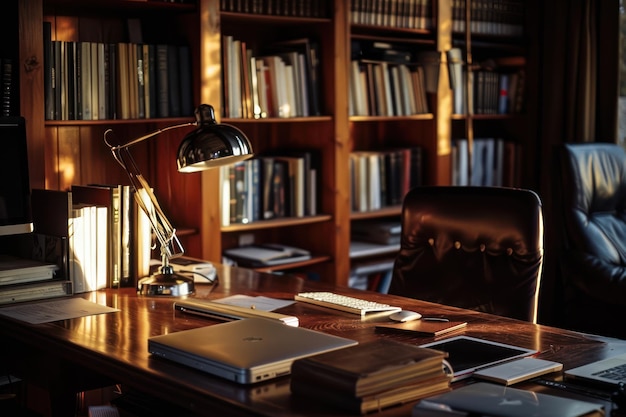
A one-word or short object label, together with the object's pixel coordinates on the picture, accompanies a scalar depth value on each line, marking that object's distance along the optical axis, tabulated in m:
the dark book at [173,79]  3.43
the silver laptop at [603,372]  1.77
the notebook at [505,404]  1.52
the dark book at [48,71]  3.09
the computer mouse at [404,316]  2.32
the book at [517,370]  1.78
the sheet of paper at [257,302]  2.48
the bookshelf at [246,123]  3.37
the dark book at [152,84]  3.39
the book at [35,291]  2.56
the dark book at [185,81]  3.47
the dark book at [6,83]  2.95
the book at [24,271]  2.60
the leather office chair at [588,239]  3.74
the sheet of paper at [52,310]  2.38
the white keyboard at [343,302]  2.42
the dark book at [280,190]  3.92
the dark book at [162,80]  3.41
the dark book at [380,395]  1.60
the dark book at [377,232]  4.30
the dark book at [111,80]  3.30
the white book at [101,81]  3.27
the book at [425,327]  2.19
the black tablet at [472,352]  1.87
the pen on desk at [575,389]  1.71
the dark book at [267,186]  3.88
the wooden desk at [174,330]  1.71
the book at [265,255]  3.77
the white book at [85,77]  3.22
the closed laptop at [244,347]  1.78
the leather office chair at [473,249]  2.67
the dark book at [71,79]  3.18
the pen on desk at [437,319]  2.32
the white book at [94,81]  3.25
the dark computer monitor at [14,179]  2.66
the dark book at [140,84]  3.36
